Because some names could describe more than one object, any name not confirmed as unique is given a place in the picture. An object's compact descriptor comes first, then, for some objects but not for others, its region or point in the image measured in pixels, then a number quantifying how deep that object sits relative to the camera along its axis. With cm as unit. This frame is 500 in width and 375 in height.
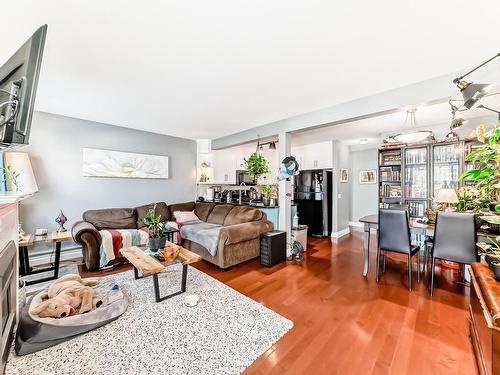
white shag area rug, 155
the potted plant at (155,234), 273
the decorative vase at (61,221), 326
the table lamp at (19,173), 288
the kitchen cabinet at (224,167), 561
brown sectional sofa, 324
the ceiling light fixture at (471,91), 177
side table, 286
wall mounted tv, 106
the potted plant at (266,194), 427
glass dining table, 286
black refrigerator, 552
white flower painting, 405
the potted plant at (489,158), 143
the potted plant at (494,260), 141
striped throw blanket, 332
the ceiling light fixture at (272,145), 536
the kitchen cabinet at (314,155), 560
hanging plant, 441
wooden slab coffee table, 223
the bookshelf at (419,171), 401
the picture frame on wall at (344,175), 580
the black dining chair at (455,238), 239
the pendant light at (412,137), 291
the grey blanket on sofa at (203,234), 337
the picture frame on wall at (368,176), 621
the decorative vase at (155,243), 272
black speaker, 347
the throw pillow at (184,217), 462
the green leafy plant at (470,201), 262
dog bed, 170
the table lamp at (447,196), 283
